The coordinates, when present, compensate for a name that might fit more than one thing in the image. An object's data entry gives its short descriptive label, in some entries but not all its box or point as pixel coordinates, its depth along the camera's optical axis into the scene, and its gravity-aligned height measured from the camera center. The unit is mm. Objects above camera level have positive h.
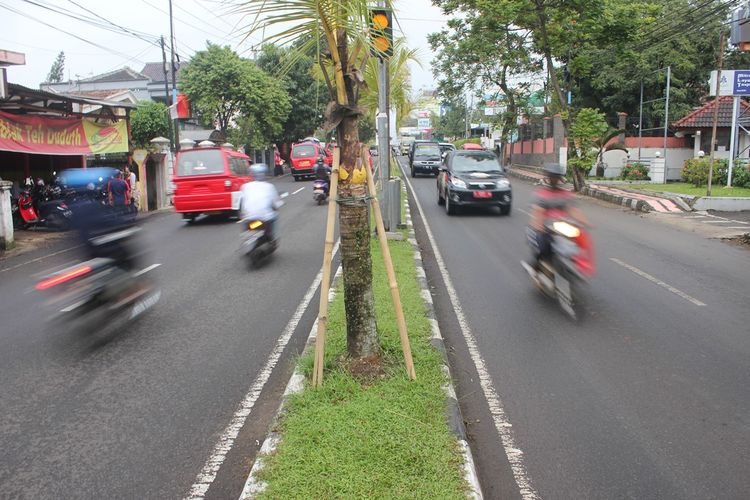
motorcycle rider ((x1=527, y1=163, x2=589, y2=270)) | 7391 -540
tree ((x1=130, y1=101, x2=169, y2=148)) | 31297 +2158
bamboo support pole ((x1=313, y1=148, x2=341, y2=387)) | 4617 -839
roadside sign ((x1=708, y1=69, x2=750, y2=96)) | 17672 +2338
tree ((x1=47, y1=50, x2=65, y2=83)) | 83438 +13051
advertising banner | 15273 +858
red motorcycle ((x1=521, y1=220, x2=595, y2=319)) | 7039 -1117
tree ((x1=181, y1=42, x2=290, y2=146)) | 32781 +4130
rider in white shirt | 10039 -602
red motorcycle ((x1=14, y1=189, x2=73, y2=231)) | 16422 -1190
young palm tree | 4477 +417
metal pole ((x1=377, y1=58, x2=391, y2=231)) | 11969 +681
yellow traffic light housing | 4758 +1229
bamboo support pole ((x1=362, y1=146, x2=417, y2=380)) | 4711 -902
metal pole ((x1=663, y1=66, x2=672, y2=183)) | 26680 +830
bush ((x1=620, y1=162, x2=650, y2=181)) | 28281 -395
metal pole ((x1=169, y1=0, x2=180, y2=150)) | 27016 +3901
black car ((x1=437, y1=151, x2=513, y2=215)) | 16172 -468
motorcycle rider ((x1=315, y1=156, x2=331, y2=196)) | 19953 -235
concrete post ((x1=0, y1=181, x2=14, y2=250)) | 13445 -1180
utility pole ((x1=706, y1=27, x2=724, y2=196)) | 17516 +2140
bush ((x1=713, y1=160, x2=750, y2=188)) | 21391 -376
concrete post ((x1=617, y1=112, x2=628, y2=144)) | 31328 +2103
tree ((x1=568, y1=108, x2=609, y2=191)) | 22750 +1112
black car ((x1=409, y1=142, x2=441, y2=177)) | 35188 +316
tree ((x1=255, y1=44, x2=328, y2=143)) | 39844 +4166
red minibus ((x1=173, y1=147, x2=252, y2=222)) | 16016 -436
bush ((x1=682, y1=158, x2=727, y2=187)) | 22539 -253
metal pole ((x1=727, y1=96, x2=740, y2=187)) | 20203 +550
